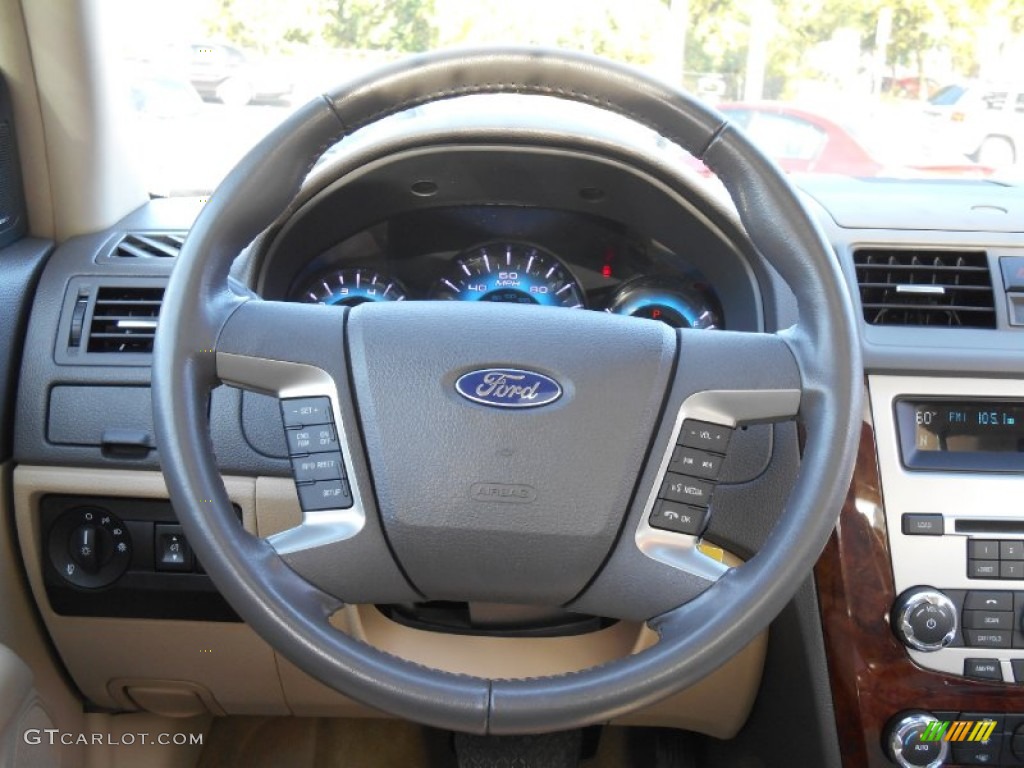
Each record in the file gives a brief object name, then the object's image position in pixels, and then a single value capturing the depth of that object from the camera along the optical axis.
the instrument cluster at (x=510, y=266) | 1.68
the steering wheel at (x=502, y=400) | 1.08
